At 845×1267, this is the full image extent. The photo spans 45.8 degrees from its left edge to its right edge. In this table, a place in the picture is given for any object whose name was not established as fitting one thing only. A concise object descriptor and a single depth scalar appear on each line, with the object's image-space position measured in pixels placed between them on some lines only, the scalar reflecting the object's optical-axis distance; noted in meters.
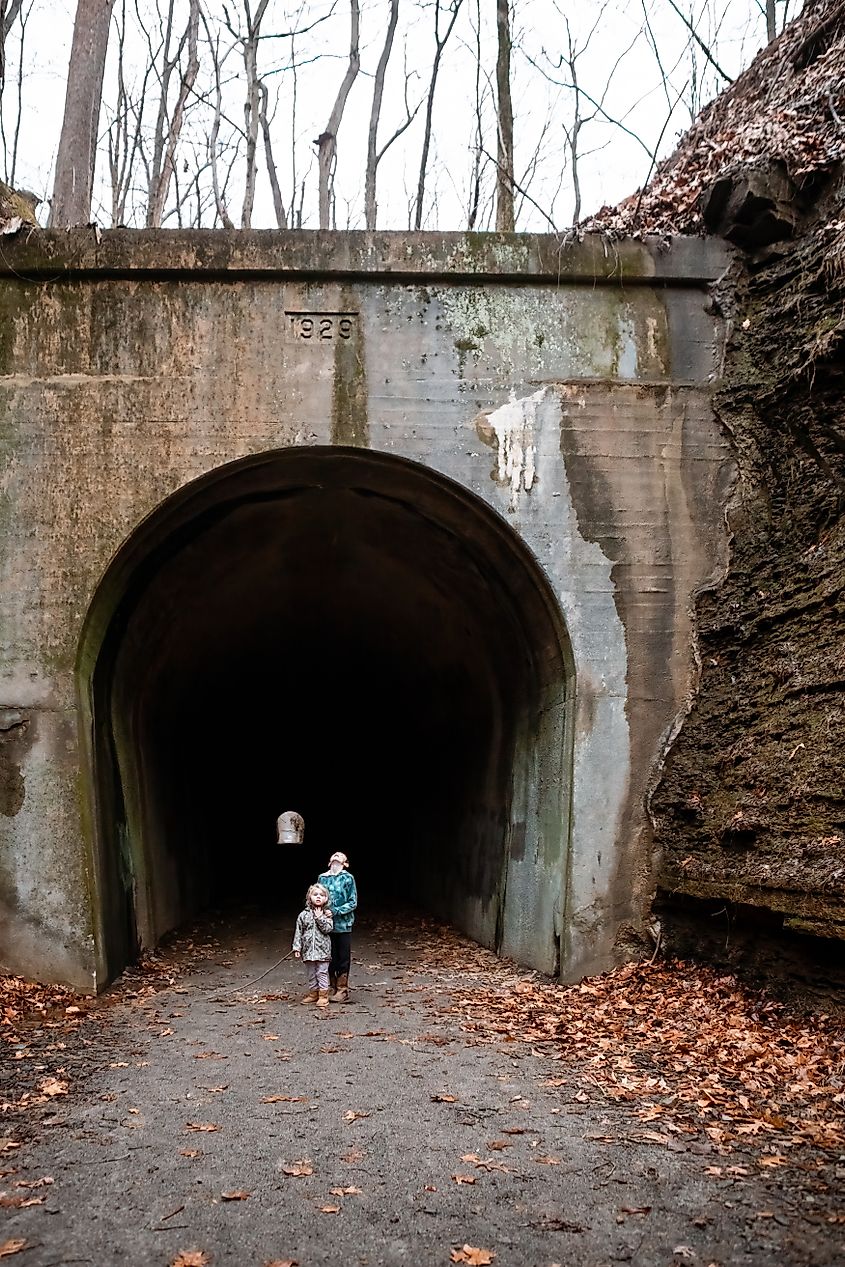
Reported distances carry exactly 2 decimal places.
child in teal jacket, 8.30
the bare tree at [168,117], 19.75
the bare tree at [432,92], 21.16
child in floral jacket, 8.14
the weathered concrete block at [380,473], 8.46
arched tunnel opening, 8.95
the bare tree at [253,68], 21.06
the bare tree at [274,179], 24.70
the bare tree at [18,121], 19.50
